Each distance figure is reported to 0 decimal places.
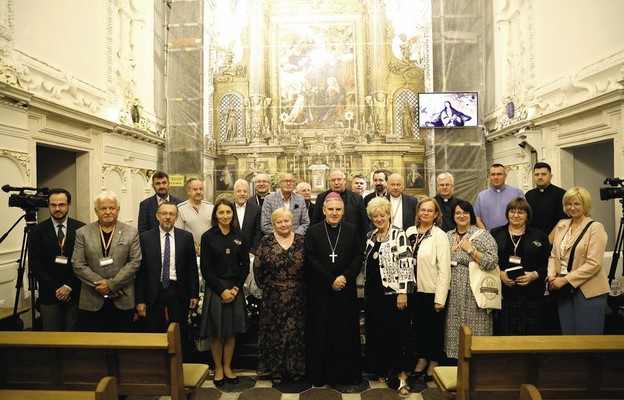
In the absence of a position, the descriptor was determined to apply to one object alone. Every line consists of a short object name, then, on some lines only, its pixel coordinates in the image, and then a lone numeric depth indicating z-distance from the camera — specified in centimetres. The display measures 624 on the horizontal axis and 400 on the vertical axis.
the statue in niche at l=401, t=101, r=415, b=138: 946
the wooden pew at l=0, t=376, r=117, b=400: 183
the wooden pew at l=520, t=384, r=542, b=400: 166
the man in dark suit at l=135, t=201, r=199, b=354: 356
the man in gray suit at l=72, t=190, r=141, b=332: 344
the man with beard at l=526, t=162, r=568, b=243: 450
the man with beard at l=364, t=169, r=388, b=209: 520
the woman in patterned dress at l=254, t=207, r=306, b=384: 365
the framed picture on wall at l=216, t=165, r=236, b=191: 958
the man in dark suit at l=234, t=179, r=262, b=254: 462
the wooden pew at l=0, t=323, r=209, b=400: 254
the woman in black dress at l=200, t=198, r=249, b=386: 367
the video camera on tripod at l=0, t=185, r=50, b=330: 390
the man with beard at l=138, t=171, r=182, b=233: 469
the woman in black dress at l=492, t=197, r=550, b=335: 338
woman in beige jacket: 341
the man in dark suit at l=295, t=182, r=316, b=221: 555
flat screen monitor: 912
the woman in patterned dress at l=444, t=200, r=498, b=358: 336
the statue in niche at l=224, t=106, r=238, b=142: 966
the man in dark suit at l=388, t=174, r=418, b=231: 485
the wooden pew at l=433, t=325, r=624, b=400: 237
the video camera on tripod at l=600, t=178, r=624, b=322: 406
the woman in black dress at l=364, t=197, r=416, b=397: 352
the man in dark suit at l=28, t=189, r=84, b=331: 355
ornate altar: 944
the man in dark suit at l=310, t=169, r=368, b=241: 489
